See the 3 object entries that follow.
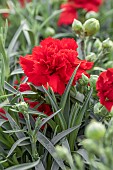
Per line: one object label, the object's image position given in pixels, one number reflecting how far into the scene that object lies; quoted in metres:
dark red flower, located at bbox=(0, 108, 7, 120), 0.38
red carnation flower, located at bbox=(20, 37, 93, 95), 0.37
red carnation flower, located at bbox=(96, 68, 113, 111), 0.36
